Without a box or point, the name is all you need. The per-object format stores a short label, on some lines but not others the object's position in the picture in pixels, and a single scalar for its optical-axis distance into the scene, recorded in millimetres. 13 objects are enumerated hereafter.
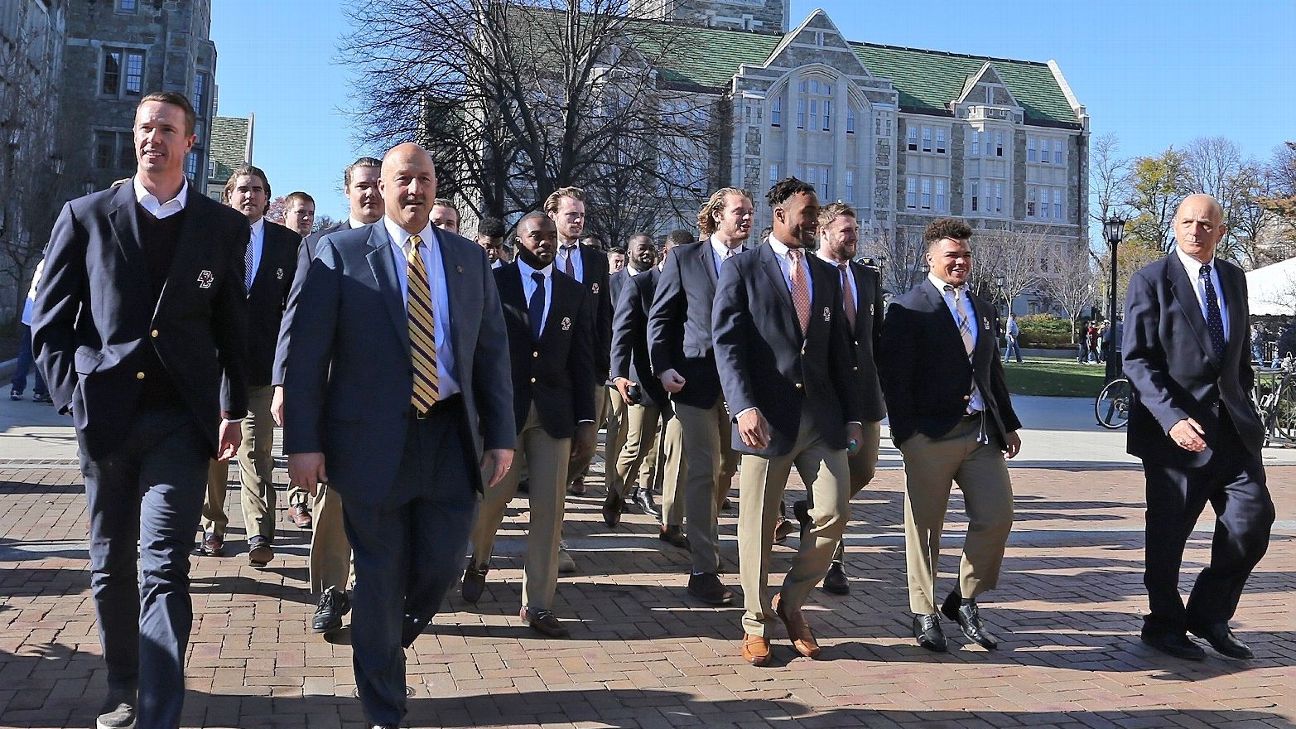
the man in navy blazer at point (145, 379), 3926
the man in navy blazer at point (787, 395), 5438
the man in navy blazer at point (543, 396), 5812
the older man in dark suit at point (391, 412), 3908
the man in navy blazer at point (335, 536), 5594
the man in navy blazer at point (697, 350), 6898
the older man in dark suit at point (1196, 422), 5695
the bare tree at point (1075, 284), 66750
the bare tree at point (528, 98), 29188
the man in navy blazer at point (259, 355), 6824
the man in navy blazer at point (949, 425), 5738
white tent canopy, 23125
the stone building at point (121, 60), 47812
